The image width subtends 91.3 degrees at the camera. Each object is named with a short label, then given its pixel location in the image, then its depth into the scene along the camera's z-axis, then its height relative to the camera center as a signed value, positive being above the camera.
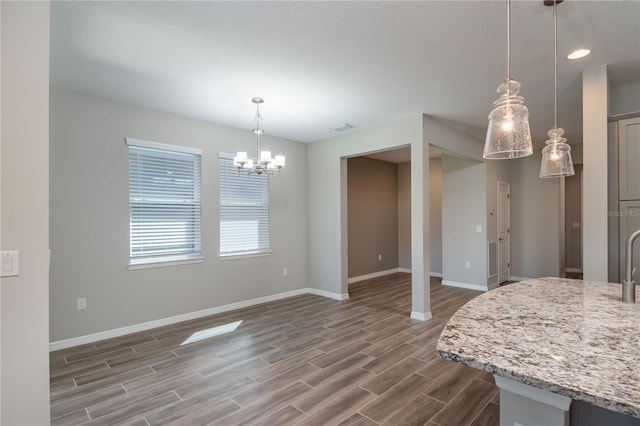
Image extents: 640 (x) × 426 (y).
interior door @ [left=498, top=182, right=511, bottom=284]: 6.19 -0.42
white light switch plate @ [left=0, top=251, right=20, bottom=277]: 1.46 -0.22
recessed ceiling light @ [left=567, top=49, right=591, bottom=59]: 2.60 +1.33
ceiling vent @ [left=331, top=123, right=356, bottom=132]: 4.66 +1.31
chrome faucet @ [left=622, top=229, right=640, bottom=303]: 1.55 -0.35
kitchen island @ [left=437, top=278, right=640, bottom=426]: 0.88 -0.48
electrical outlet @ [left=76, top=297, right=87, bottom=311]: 3.42 -0.97
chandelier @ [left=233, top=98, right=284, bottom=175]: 3.64 +0.62
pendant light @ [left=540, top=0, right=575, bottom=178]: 2.23 +0.40
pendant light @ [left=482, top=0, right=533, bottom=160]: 1.56 +0.44
